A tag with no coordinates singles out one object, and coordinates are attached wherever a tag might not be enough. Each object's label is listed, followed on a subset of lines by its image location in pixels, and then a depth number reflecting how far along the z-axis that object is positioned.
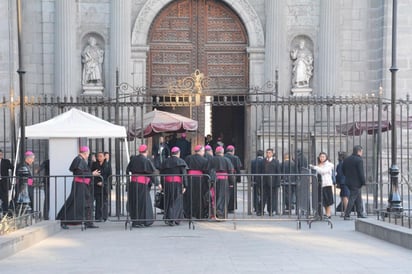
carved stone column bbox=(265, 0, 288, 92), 25.59
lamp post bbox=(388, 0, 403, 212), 14.89
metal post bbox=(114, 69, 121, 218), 16.27
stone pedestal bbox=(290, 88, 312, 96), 25.61
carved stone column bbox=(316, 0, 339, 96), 25.42
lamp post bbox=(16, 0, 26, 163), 14.95
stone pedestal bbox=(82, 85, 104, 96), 25.33
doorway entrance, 32.53
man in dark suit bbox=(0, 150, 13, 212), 16.56
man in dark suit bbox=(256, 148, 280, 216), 17.20
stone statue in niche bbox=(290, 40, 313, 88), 25.66
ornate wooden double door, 26.28
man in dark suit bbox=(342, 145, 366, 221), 16.92
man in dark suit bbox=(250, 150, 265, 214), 17.49
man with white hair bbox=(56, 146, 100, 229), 15.47
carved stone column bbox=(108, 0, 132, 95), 25.22
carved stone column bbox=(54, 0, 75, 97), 24.95
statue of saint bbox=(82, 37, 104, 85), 25.41
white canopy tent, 16.16
